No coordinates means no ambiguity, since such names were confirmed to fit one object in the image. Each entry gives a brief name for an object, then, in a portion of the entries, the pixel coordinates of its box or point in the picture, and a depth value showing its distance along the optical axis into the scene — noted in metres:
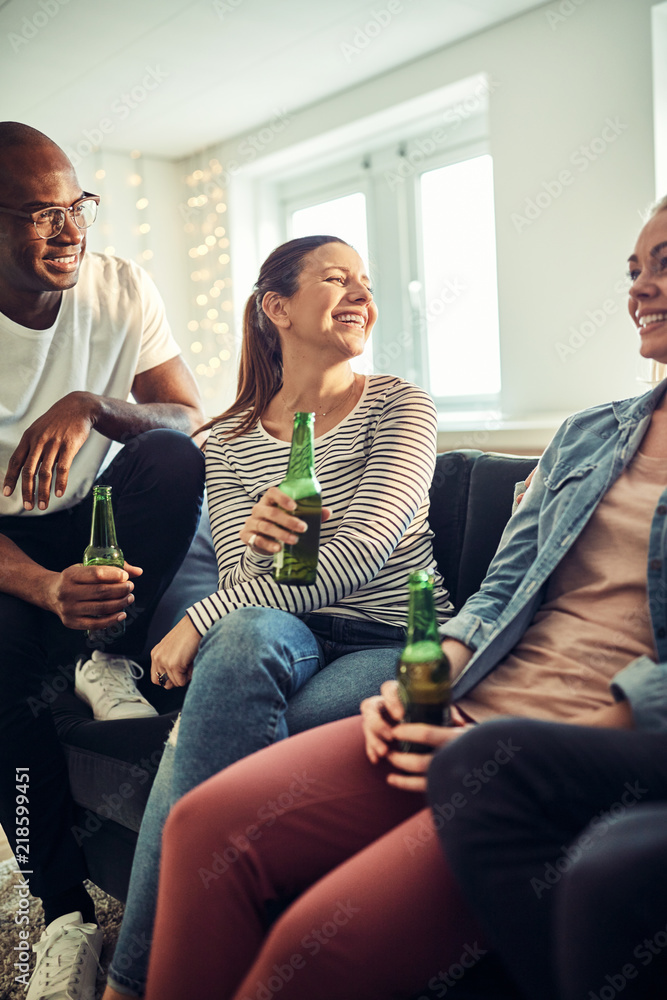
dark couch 1.39
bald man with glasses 1.44
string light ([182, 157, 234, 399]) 5.09
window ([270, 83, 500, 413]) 4.10
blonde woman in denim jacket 0.78
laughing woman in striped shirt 1.08
